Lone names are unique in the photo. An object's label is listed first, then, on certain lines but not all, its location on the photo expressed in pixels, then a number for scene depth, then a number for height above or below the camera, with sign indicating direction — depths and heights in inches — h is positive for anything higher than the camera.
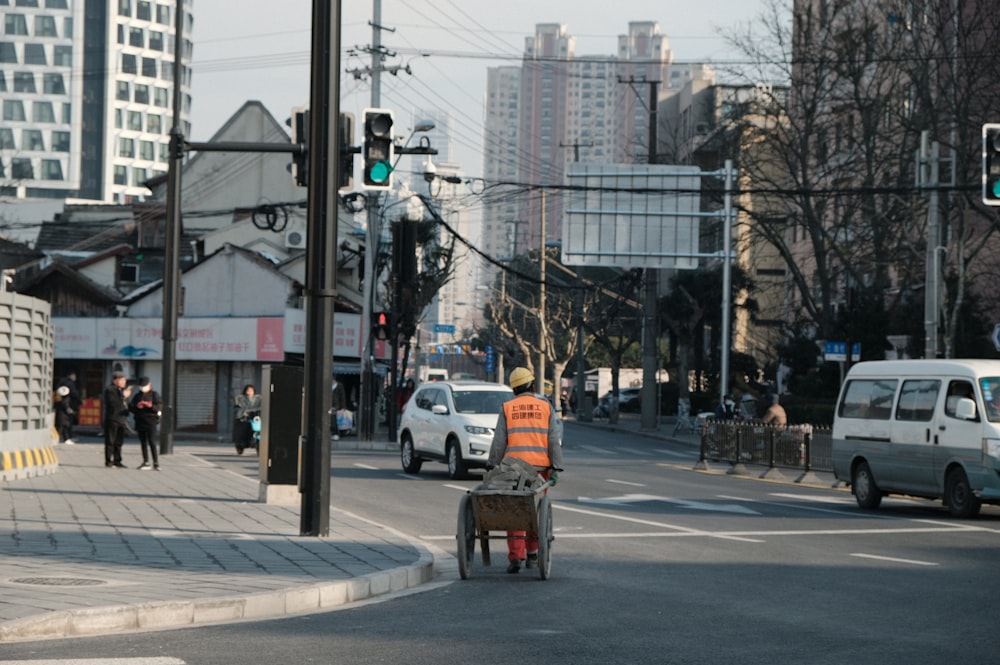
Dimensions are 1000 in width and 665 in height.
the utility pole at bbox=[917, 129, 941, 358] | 1269.7 +116.2
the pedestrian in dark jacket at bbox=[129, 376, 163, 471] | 1112.8 -36.7
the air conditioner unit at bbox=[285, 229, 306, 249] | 2610.7 +213.7
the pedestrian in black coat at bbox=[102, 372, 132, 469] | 1122.0 -43.3
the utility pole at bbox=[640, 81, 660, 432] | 2188.7 +67.4
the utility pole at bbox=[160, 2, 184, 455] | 1317.7 +58.4
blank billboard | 1723.7 +174.1
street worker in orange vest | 518.0 -23.6
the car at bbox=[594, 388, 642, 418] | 3152.1 -62.9
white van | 810.2 -29.1
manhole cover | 423.8 -60.5
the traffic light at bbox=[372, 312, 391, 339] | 1653.5 +43.4
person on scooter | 1444.9 -47.1
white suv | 1074.1 -38.9
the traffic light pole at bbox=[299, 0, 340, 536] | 595.2 +38.3
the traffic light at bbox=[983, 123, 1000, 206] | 860.6 +120.5
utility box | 802.8 -35.4
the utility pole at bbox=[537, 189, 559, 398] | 3120.1 +59.2
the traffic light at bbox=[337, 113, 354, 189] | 624.4 +86.6
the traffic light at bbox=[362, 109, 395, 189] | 625.9 +88.9
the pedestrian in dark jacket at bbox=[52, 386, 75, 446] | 1578.5 -53.6
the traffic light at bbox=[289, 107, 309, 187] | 641.0 +93.4
